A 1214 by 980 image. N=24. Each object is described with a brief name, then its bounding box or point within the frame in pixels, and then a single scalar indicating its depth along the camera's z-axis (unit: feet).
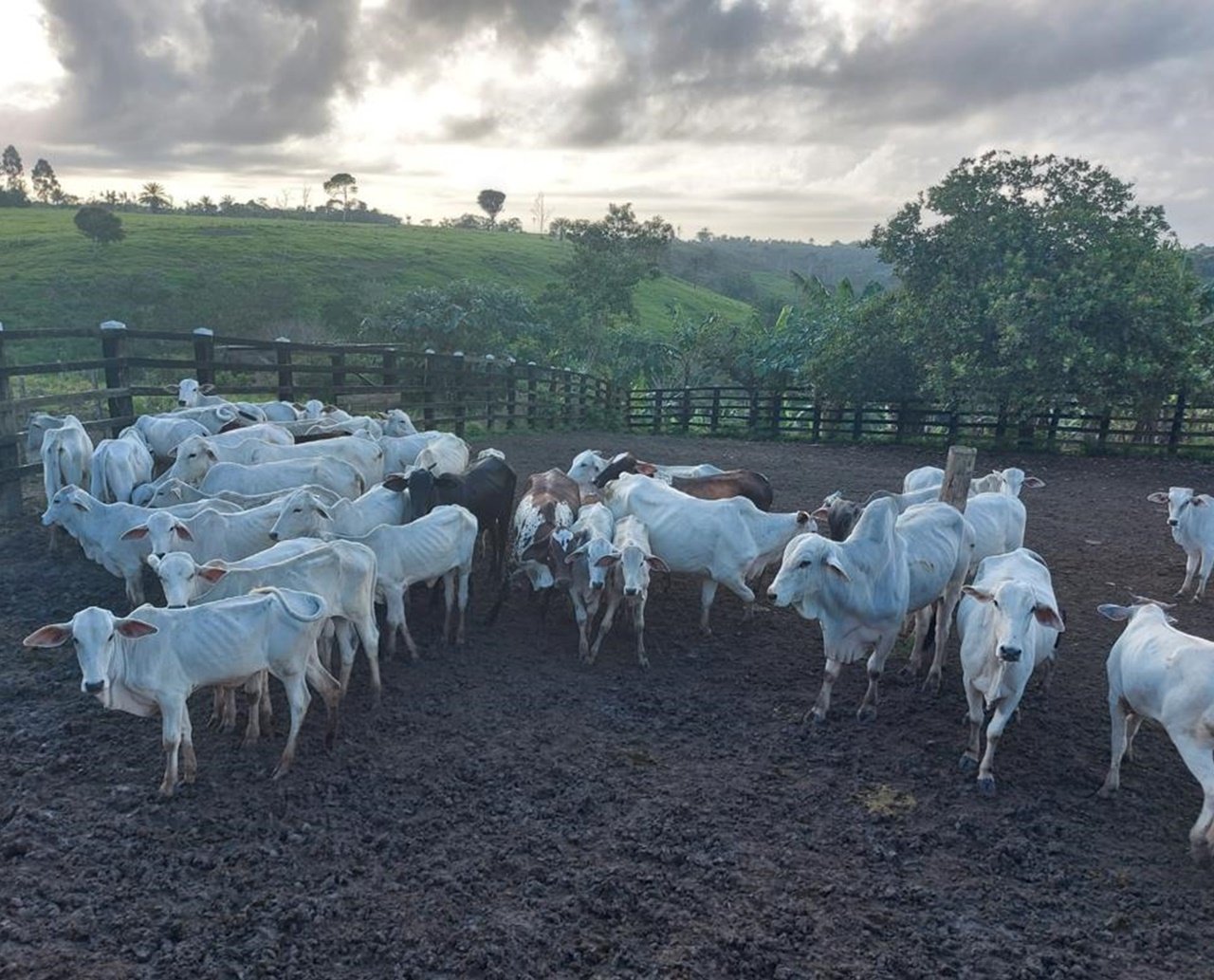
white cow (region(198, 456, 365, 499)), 29.35
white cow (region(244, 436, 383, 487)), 32.14
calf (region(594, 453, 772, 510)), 33.94
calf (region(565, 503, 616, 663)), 24.57
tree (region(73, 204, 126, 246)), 152.05
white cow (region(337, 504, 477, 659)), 23.81
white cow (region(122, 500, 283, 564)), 22.89
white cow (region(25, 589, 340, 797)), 16.66
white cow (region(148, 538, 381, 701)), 19.90
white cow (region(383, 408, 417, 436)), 42.19
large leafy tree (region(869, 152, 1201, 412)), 55.88
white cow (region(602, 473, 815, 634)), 27.58
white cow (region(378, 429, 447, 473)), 35.99
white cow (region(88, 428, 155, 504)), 30.50
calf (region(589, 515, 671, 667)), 24.32
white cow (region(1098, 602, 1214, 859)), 15.72
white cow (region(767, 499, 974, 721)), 21.50
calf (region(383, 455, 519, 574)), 28.27
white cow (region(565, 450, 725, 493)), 36.55
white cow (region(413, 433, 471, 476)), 33.68
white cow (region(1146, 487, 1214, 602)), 31.07
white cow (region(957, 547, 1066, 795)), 18.30
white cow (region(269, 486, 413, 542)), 24.47
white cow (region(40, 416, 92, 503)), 30.96
